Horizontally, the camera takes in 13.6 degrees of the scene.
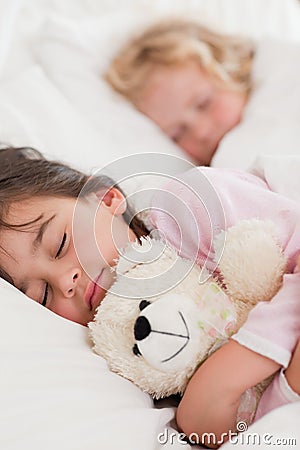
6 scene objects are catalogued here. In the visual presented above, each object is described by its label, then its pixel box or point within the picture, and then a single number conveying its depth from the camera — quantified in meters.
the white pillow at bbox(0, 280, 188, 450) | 1.11
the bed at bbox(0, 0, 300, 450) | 1.12
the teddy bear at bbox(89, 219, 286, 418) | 1.15
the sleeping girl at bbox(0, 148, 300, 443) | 1.15
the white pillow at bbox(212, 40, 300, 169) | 1.63
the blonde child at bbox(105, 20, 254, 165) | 1.79
